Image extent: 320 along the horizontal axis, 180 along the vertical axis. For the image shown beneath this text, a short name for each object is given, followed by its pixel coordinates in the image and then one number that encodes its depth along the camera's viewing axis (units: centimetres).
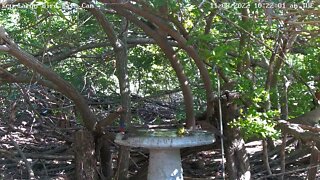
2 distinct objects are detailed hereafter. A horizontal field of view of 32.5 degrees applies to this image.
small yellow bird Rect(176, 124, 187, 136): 499
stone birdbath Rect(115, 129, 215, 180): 486
